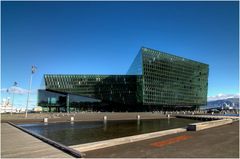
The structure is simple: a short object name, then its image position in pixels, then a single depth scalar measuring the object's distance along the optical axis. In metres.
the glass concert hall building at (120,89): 78.20
